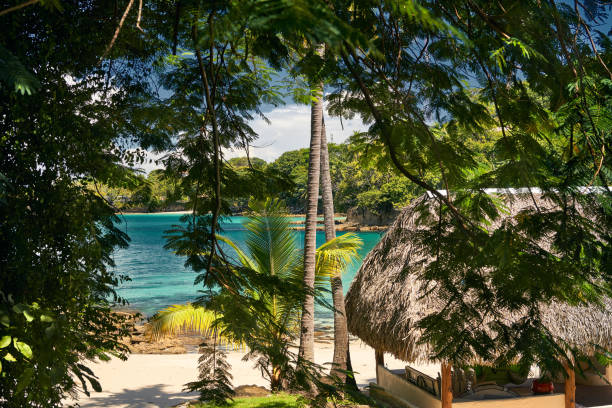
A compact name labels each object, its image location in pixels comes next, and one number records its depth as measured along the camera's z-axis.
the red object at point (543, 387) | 6.90
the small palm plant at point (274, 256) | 7.96
